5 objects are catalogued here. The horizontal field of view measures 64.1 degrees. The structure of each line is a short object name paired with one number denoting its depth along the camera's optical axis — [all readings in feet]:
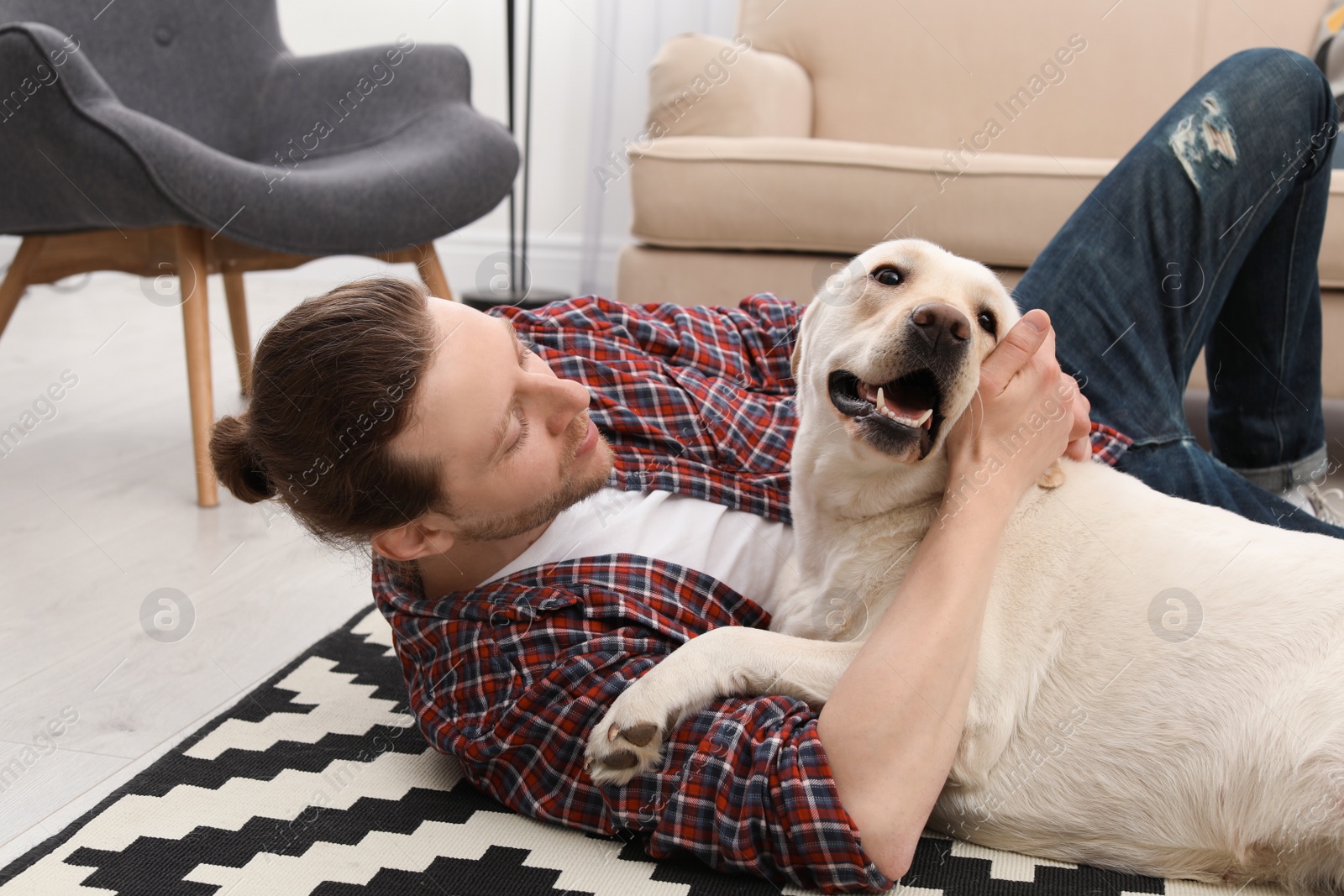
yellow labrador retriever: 3.46
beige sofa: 8.82
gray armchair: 7.97
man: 3.55
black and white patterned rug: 3.61
